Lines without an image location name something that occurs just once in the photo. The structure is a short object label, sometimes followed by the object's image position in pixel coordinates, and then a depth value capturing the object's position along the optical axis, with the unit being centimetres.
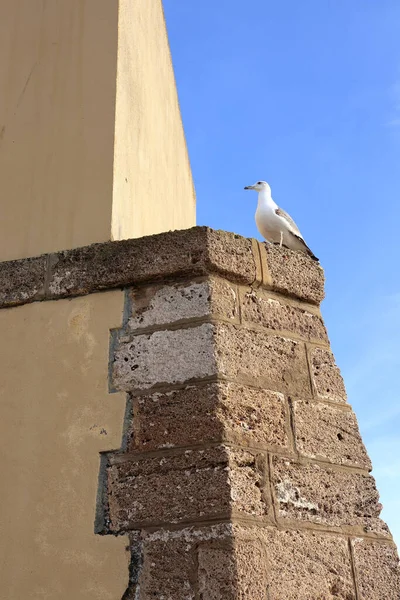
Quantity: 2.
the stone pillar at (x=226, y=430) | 262
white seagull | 402
